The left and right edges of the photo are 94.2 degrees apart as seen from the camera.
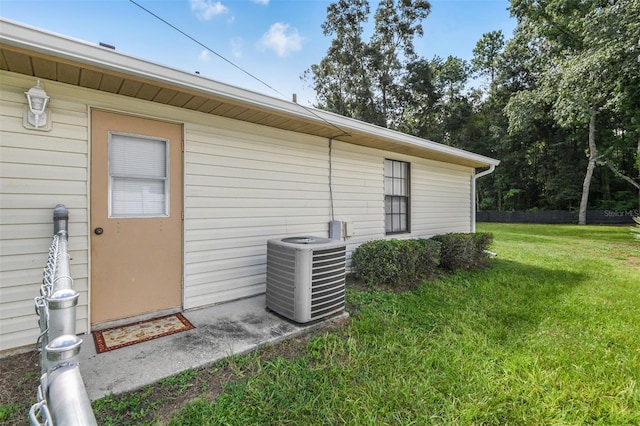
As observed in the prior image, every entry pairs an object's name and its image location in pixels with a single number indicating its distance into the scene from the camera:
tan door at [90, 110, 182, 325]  2.81
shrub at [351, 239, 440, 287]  4.48
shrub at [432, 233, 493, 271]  5.56
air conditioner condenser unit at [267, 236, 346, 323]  3.03
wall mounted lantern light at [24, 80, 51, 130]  2.45
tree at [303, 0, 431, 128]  17.05
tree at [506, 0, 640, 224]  9.40
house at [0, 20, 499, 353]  2.45
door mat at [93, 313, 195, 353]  2.58
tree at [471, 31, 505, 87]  22.67
